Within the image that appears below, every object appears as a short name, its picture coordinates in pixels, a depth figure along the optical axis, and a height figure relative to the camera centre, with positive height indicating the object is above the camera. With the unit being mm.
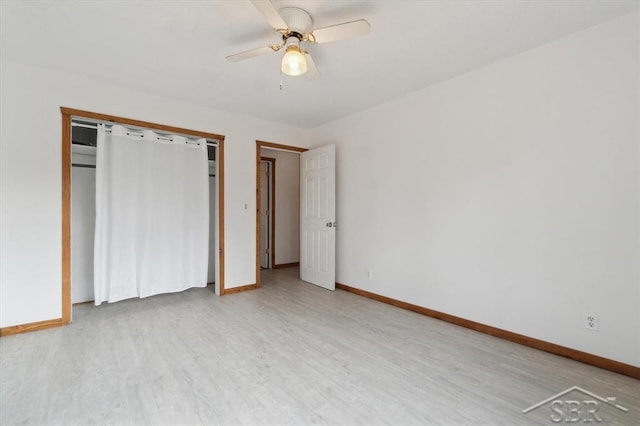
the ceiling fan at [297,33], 1827 +1157
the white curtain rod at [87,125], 3300 +963
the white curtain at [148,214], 3432 -43
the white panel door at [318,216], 4426 -87
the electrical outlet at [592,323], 2268 -864
